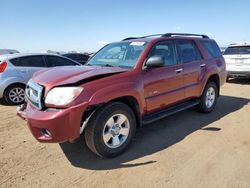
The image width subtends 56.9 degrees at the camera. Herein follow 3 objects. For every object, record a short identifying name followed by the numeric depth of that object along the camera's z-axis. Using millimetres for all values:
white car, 9523
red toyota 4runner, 3016
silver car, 6570
